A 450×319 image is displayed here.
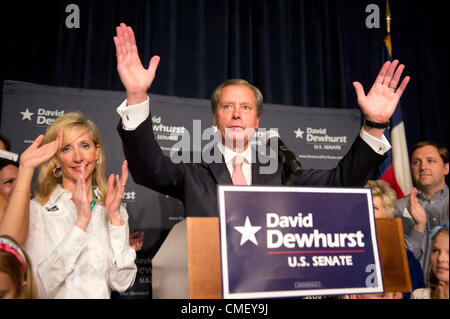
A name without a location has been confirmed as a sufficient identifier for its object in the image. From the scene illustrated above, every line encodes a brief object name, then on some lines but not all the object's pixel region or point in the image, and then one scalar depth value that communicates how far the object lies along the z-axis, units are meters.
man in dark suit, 1.54
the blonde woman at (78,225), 1.51
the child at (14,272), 1.15
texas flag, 3.66
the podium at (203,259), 1.03
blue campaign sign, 1.05
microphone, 1.42
